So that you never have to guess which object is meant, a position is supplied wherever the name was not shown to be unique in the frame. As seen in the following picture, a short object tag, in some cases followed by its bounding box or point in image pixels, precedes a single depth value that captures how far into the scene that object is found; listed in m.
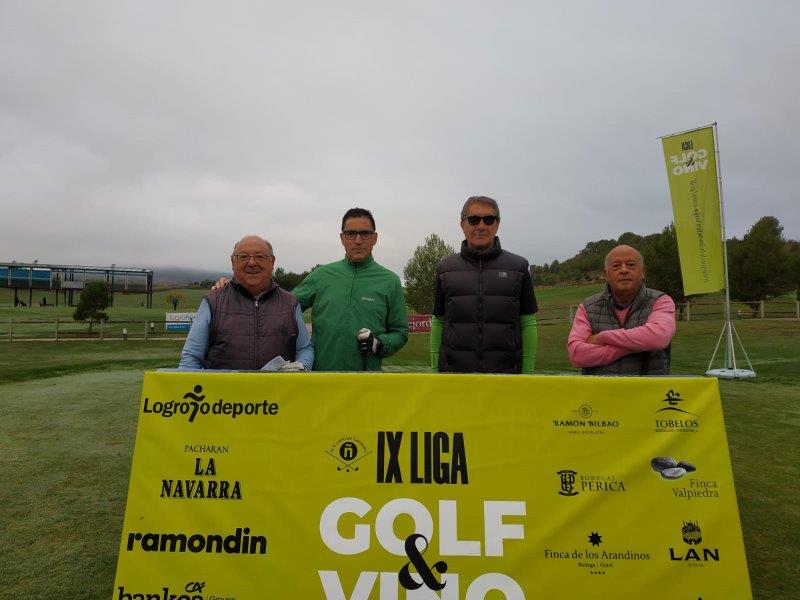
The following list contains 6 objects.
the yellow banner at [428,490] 2.17
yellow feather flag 11.26
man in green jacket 3.48
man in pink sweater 2.93
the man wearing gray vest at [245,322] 3.02
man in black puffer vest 3.35
